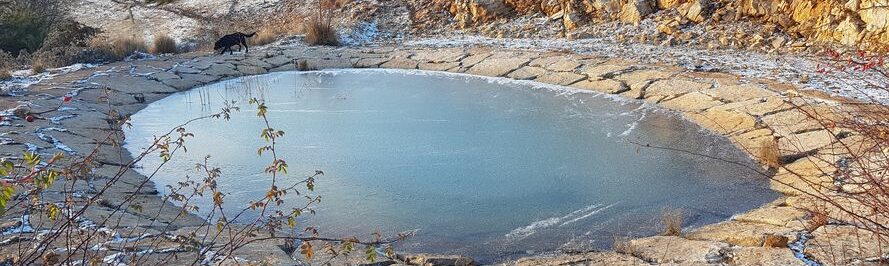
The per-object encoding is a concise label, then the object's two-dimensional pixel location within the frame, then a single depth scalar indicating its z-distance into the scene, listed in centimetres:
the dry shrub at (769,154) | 552
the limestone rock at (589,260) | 399
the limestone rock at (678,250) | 388
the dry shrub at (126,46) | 1120
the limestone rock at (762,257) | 370
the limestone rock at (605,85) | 820
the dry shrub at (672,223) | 439
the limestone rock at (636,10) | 1096
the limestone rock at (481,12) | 1259
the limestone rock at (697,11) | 1027
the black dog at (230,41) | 1130
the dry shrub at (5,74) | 893
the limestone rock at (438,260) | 411
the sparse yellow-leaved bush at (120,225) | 273
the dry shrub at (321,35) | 1210
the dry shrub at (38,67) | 971
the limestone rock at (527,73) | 917
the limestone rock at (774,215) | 445
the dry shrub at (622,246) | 415
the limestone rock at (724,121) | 652
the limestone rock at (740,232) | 408
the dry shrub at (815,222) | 381
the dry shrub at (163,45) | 1195
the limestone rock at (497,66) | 951
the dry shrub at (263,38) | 1238
